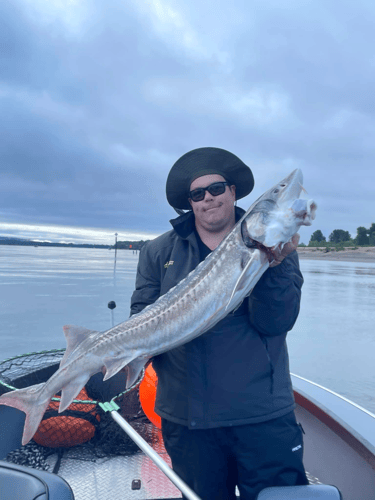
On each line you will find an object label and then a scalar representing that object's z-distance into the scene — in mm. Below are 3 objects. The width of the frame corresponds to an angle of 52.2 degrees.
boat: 2189
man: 1631
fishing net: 2752
